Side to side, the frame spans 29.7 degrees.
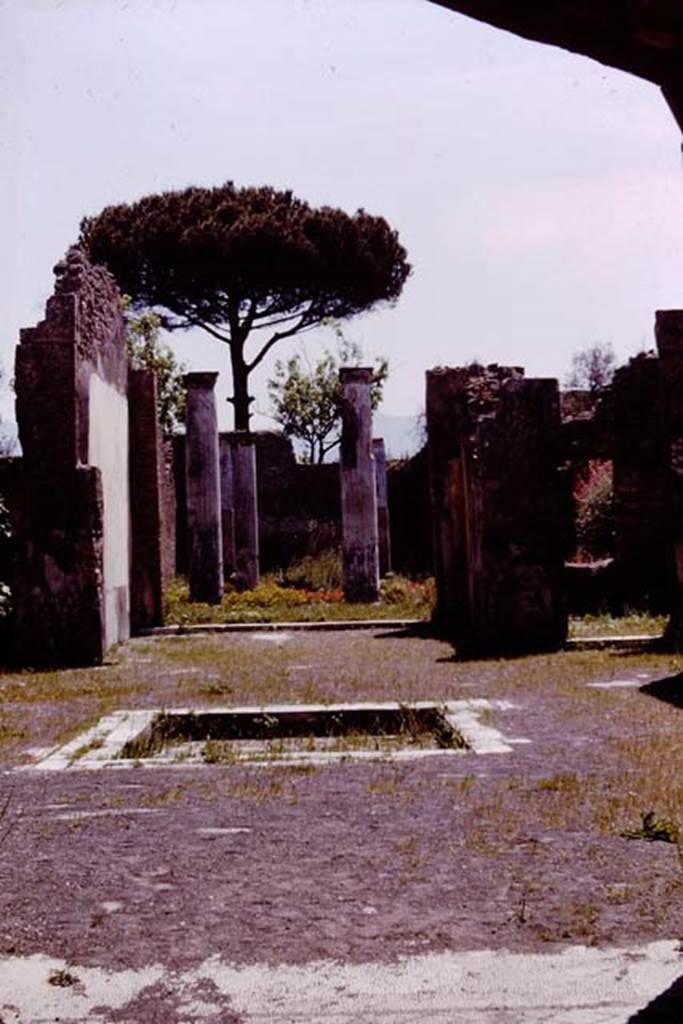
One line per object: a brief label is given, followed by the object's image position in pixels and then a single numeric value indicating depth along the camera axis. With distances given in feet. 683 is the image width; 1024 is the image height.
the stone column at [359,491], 66.33
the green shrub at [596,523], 63.67
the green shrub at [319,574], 79.15
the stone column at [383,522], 89.86
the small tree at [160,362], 110.63
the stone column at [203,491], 67.46
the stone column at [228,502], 88.94
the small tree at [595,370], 145.30
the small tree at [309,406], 137.29
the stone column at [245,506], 80.74
